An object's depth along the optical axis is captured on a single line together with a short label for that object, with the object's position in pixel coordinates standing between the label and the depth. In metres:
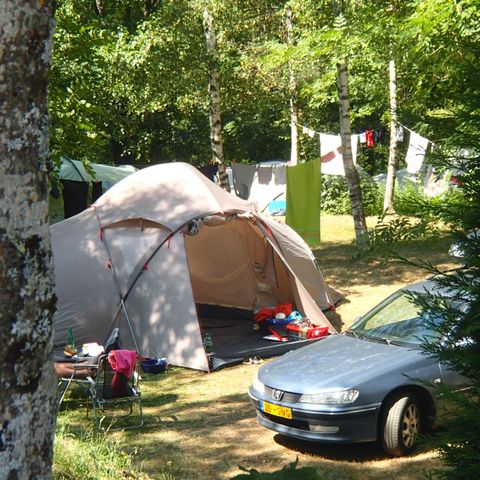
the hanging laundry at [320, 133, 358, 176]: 19.16
